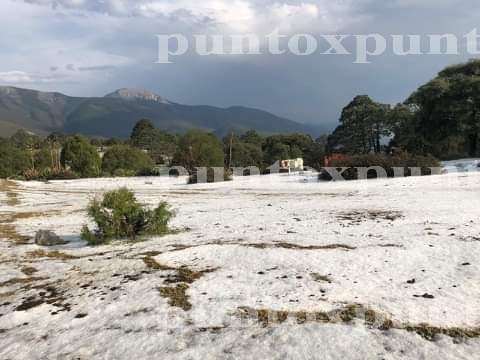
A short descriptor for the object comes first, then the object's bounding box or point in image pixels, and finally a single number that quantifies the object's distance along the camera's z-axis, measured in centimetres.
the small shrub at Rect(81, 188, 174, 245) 649
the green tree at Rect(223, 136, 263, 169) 4012
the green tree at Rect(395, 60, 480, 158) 2411
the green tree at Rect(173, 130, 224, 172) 2972
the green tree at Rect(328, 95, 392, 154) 3781
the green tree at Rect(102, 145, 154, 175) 3556
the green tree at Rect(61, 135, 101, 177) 3412
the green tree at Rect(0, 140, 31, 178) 3584
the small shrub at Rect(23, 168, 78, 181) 3075
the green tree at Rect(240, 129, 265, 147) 5790
